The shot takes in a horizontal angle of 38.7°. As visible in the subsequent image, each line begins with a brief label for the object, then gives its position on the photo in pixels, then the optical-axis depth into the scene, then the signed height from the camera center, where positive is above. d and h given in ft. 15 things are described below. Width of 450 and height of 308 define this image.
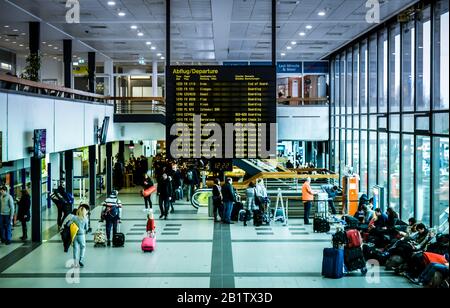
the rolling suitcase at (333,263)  38.52 -6.96
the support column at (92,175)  79.97 -3.39
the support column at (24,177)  67.56 -3.08
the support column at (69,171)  70.74 -2.59
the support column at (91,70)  86.92 +10.86
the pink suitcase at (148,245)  46.98 -7.11
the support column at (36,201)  52.95 -4.45
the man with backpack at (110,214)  50.44 -5.22
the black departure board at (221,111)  39.86 +2.33
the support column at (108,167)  90.07 -2.70
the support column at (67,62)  74.69 +10.23
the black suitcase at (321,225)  56.18 -6.78
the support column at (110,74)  106.93 +12.39
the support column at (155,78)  107.58 +11.76
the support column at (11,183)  63.54 -3.48
